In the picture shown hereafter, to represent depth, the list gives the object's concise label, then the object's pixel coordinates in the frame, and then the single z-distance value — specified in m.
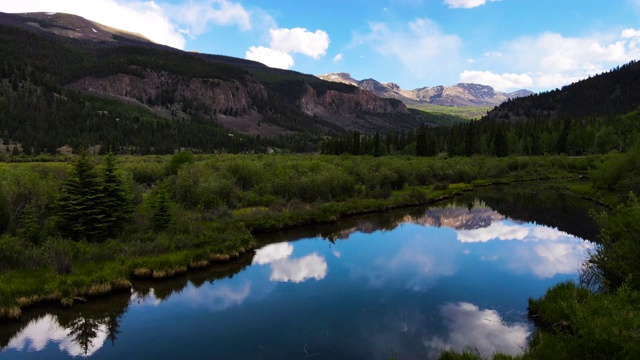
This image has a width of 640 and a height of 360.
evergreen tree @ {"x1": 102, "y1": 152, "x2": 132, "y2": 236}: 27.06
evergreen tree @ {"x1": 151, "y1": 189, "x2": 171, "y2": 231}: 29.59
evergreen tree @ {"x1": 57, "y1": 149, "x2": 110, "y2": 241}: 25.67
